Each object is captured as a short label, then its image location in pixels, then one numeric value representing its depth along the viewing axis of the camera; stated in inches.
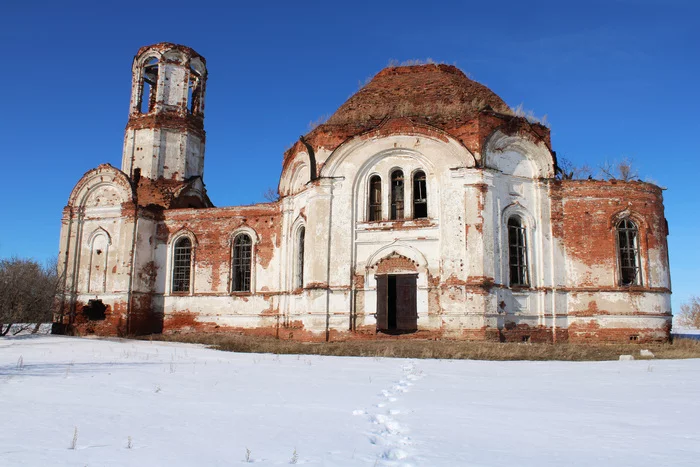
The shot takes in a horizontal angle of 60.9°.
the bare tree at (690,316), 2148.1
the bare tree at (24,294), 782.5
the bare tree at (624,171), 953.5
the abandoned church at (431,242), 695.1
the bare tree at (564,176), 783.7
